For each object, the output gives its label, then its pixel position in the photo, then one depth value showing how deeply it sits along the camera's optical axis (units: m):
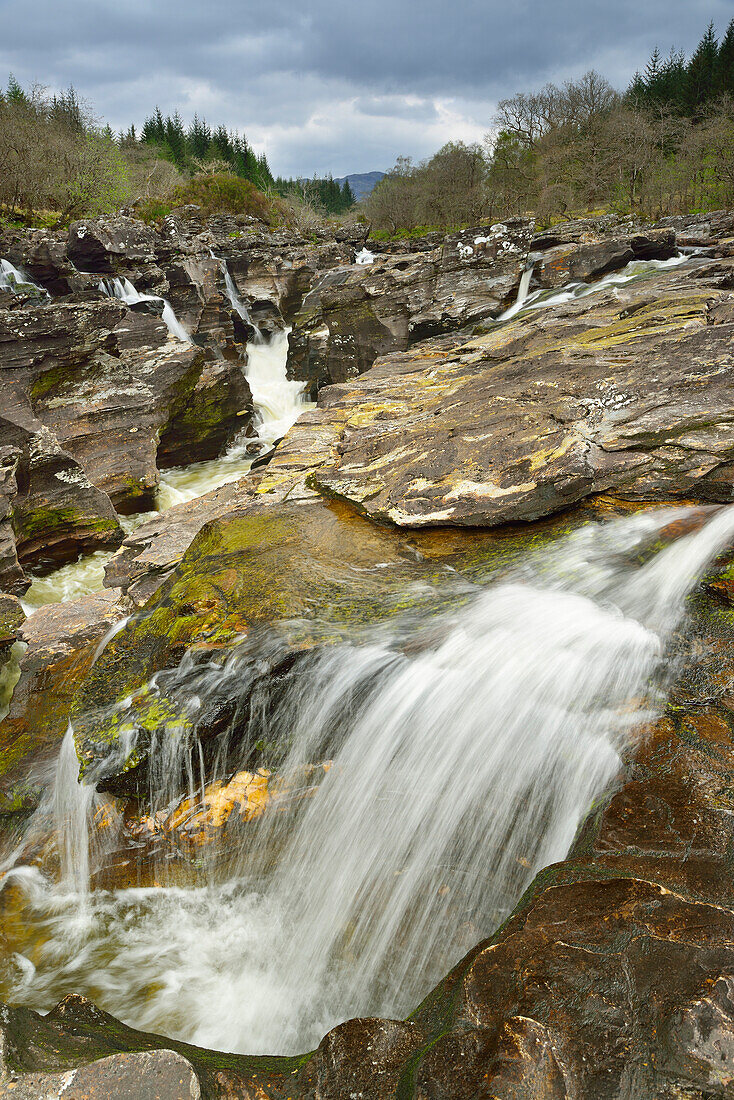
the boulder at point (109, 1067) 1.82
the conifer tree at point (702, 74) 48.50
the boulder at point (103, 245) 19.62
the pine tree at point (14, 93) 51.03
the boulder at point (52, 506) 10.98
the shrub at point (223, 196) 46.28
